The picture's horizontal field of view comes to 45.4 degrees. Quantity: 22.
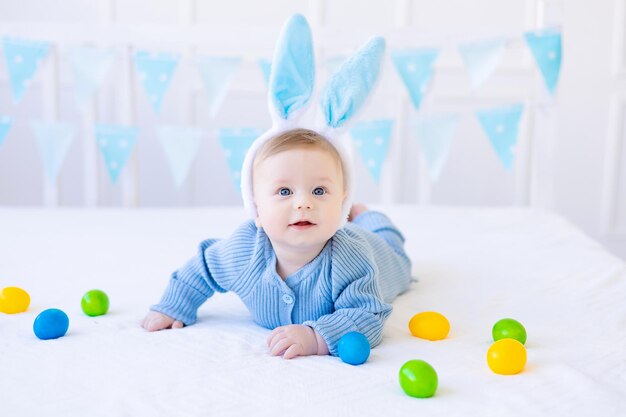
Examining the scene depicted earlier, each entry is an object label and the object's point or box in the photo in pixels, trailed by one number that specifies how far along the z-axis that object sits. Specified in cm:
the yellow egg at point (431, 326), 105
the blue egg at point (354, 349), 92
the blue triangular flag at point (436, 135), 202
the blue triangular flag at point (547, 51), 197
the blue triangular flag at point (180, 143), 206
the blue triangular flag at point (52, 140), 209
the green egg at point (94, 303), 114
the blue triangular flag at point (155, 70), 205
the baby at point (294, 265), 98
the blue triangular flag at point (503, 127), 200
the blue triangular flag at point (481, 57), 199
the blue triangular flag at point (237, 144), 204
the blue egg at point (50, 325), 102
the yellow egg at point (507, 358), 89
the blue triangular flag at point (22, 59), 203
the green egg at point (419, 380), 82
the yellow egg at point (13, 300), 115
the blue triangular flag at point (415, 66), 202
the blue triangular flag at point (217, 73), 206
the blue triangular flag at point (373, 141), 206
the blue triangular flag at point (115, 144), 210
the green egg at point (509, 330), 101
